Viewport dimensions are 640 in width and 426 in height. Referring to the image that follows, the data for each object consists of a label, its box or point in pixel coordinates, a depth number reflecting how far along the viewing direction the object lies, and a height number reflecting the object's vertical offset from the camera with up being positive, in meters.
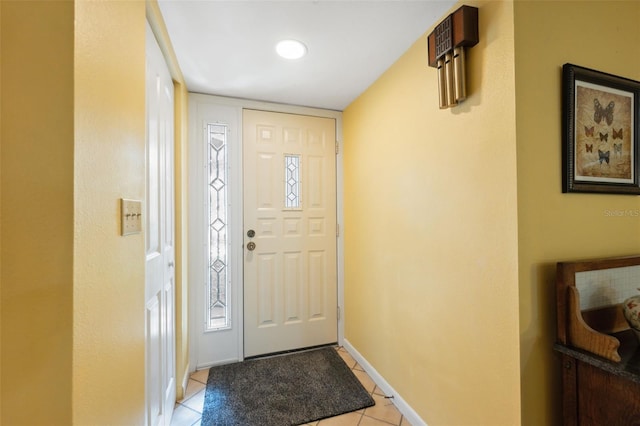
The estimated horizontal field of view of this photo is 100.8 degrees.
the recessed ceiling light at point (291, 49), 1.57 +1.01
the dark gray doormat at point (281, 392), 1.67 -1.27
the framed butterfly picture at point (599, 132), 1.08 +0.34
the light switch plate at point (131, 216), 0.83 +0.00
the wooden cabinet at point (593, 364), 0.87 -0.52
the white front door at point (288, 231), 2.35 -0.16
